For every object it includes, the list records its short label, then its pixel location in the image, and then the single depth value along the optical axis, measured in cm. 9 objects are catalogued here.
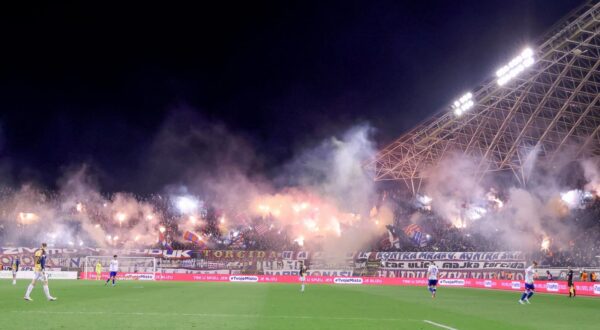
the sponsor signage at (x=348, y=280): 5359
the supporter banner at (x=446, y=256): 4896
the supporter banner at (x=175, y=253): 5747
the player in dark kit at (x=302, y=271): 3416
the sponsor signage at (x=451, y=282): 5006
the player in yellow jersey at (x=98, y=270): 4738
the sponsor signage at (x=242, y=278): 5369
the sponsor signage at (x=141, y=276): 5388
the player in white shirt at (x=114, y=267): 3588
